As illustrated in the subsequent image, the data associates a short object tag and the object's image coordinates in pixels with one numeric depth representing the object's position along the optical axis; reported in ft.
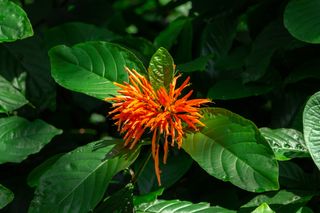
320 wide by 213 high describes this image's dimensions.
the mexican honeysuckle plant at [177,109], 3.40
